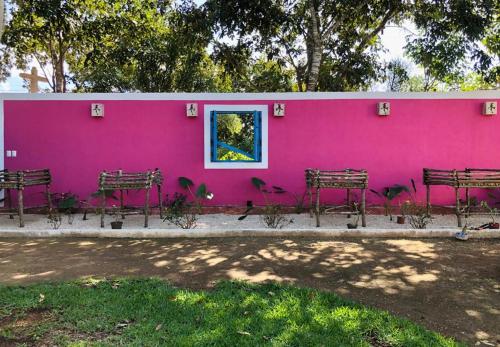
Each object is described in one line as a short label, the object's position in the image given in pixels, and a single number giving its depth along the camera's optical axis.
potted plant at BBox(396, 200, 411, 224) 7.15
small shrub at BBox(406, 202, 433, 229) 6.74
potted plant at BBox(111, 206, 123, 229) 6.68
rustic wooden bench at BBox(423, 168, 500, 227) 6.74
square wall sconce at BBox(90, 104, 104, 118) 8.15
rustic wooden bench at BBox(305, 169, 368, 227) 6.73
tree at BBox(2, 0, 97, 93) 10.30
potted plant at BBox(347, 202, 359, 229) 6.71
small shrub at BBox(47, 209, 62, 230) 6.73
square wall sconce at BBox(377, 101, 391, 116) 8.10
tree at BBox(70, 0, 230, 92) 13.00
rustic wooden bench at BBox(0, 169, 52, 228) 6.68
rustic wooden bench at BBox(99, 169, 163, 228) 6.67
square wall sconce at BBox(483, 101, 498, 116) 8.08
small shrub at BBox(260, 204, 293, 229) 6.84
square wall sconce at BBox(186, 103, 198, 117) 8.13
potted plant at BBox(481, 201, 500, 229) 6.68
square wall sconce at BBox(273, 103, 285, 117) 8.12
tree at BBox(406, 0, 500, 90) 10.11
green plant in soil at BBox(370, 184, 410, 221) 7.58
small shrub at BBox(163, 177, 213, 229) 7.07
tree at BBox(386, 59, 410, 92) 14.69
